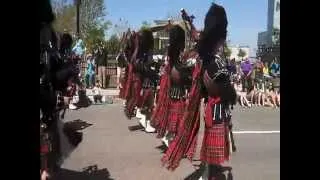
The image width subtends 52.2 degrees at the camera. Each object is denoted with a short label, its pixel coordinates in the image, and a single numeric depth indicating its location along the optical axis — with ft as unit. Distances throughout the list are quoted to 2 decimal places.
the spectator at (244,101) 23.03
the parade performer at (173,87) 9.97
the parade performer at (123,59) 13.88
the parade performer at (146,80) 13.70
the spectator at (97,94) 22.72
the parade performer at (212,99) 8.46
